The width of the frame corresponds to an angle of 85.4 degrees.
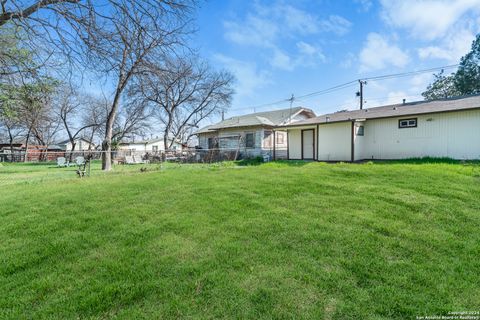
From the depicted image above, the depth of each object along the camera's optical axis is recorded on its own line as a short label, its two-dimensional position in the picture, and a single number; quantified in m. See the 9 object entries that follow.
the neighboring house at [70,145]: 48.17
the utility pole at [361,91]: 23.61
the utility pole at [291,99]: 23.74
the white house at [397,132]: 10.88
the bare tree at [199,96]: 28.91
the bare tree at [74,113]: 33.26
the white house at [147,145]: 46.59
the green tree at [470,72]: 24.50
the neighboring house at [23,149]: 32.43
